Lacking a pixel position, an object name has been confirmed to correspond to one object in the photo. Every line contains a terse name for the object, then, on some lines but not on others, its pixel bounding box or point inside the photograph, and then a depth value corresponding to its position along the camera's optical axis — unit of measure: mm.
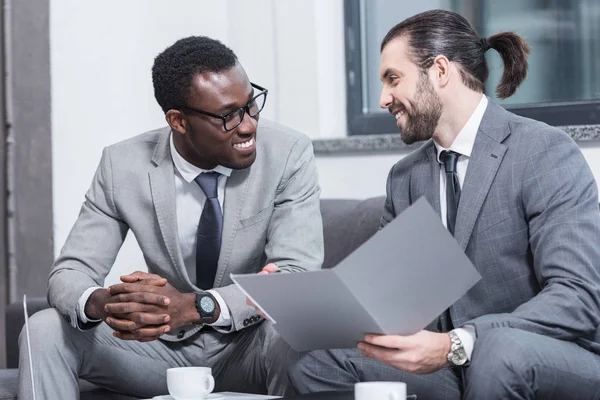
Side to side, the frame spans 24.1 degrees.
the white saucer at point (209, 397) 2077
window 2826
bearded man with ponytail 1929
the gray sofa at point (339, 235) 2616
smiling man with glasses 2334
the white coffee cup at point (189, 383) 2046
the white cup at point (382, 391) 1786
